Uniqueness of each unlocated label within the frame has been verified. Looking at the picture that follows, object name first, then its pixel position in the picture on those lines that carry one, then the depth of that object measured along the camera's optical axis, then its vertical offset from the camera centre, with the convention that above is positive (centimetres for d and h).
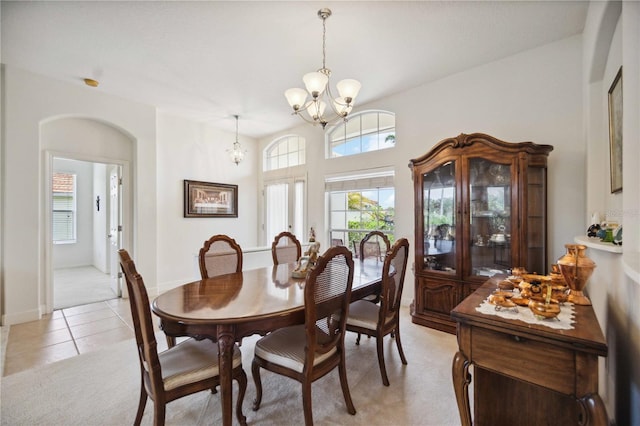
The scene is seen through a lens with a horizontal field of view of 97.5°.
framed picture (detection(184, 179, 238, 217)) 489 +23
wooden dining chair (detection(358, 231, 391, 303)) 332 -45
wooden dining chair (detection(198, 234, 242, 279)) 249 -42
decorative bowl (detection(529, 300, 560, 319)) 117 -42
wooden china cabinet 256 -4
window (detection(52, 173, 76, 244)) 656 +9
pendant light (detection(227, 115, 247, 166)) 499 +105
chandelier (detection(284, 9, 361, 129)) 215 +96
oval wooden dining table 141 -54
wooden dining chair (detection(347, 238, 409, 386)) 205 -79
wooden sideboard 101 -62
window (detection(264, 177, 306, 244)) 518 +9
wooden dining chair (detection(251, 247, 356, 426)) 150 -78
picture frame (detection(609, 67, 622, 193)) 163 +50
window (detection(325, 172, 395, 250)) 403 +9
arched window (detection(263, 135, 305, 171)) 527 +117
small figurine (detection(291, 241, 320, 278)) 228 -43
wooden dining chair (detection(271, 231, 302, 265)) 306 -42
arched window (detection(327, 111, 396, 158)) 401 +119
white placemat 113 -45
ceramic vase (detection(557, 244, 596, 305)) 136 -28
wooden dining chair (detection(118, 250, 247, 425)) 133 -81
